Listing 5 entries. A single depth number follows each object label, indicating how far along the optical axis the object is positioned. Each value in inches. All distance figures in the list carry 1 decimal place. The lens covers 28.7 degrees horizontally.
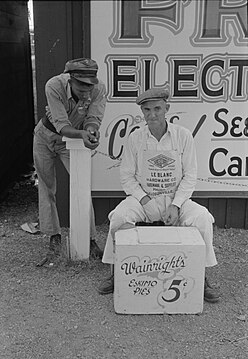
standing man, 99.9
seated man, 105.0
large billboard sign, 127.7
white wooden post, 111.2
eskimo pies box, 95.3
